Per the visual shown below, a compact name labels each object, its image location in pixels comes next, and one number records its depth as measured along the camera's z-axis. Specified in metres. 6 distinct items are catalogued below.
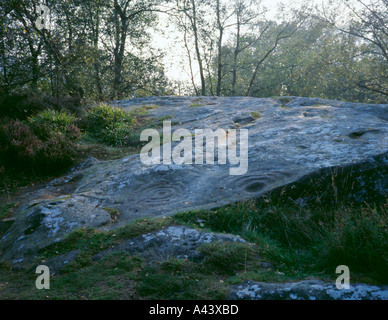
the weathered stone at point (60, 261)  3.44
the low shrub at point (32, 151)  6.98
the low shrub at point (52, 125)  7.86
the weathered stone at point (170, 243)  3.49
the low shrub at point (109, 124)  8.73
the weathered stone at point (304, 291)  2.50
